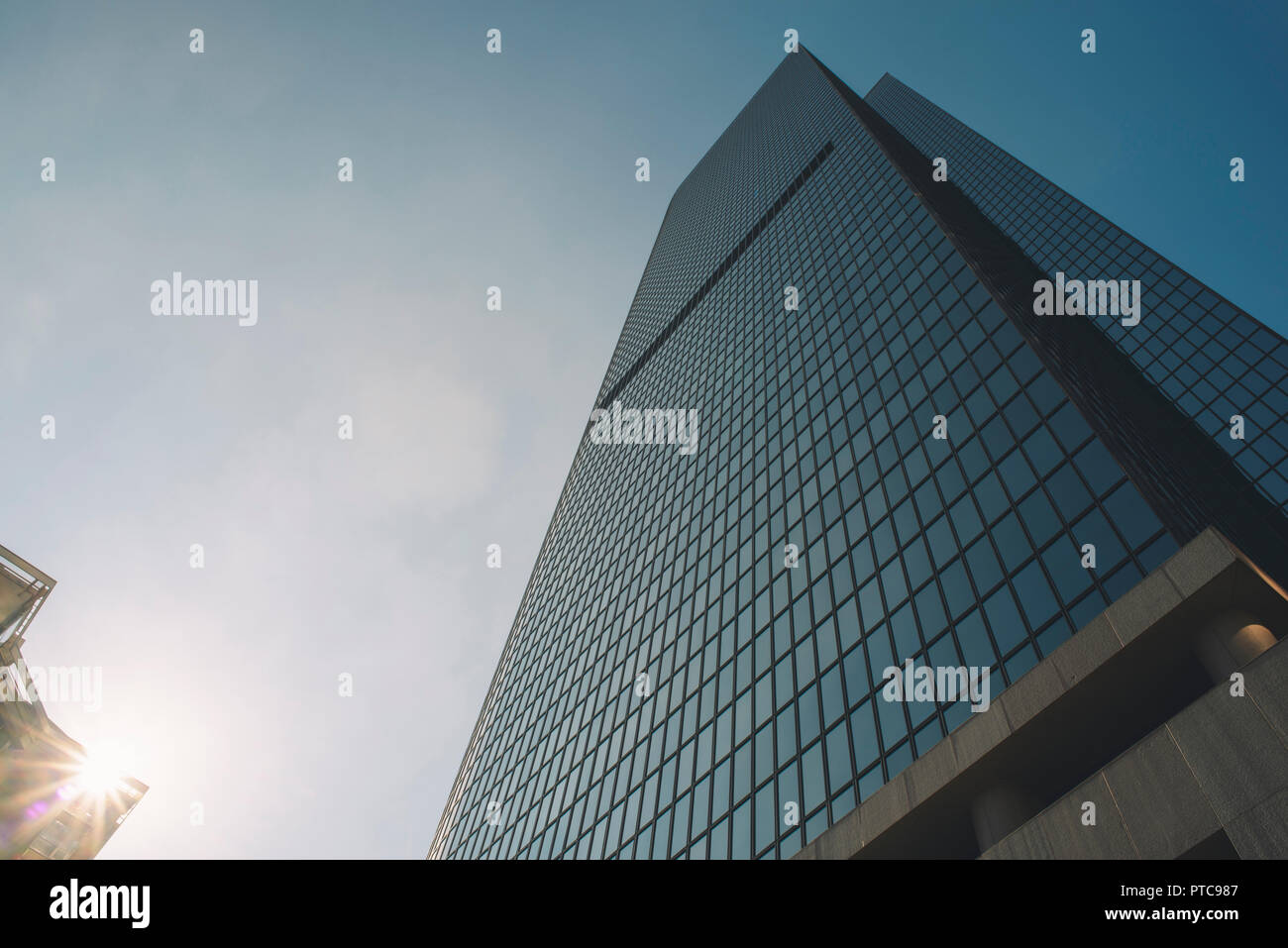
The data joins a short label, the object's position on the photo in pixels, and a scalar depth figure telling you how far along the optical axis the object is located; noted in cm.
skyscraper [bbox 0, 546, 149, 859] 2103
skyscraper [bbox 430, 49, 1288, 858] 1747
